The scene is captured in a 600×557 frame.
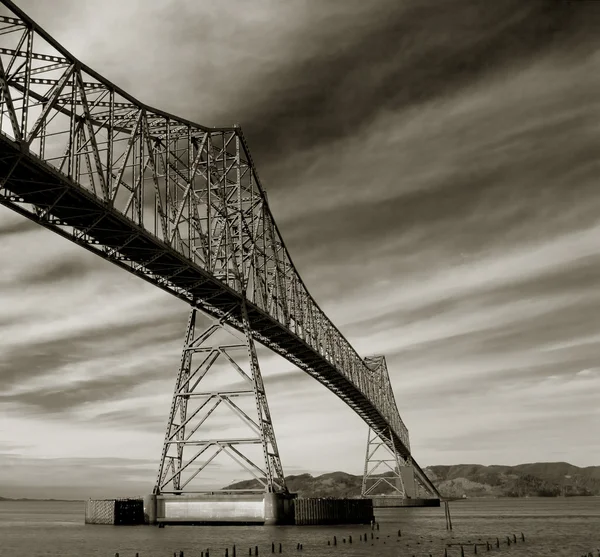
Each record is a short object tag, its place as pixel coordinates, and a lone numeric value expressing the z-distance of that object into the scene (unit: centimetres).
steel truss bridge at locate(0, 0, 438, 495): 3016
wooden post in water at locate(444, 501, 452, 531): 6851
